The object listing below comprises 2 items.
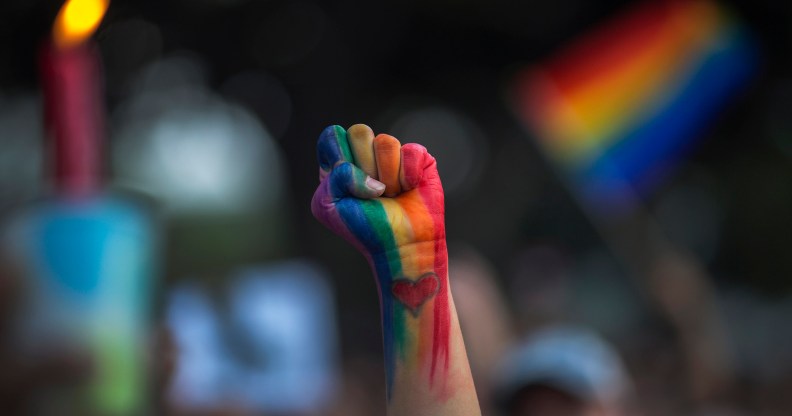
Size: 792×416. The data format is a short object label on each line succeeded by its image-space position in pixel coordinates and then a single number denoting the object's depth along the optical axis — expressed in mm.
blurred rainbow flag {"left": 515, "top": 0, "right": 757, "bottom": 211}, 11305
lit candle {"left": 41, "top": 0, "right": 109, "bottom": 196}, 5277
